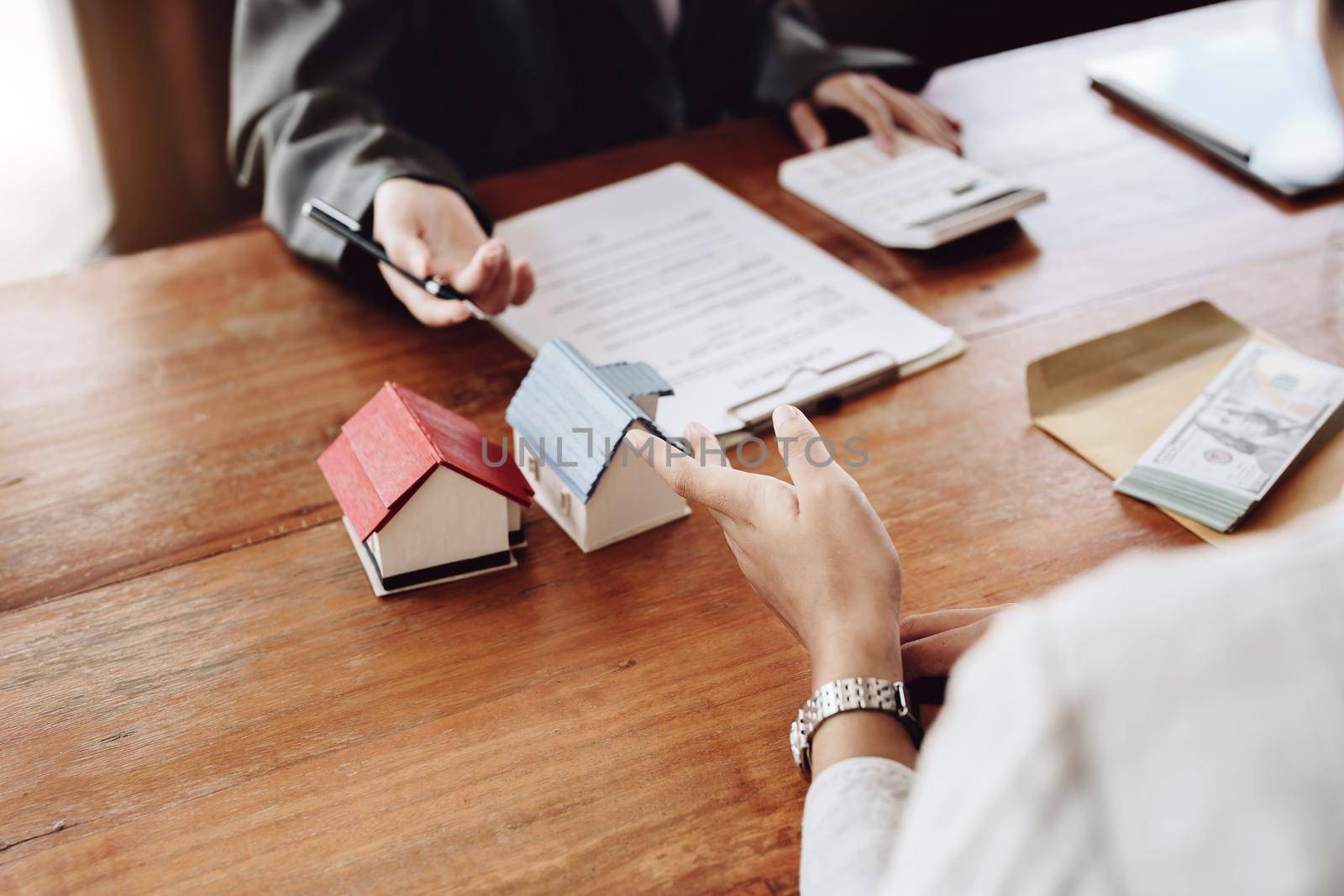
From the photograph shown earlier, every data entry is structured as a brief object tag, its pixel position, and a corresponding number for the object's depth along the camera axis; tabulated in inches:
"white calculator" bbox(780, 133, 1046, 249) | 50.6
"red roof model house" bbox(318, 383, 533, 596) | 32.8
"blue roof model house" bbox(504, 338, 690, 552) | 33.5
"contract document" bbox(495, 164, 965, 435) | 42.1
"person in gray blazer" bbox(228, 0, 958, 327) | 47.4
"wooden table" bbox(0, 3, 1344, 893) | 27.6
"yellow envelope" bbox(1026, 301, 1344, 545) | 39.0
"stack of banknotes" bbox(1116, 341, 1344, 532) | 36.1
